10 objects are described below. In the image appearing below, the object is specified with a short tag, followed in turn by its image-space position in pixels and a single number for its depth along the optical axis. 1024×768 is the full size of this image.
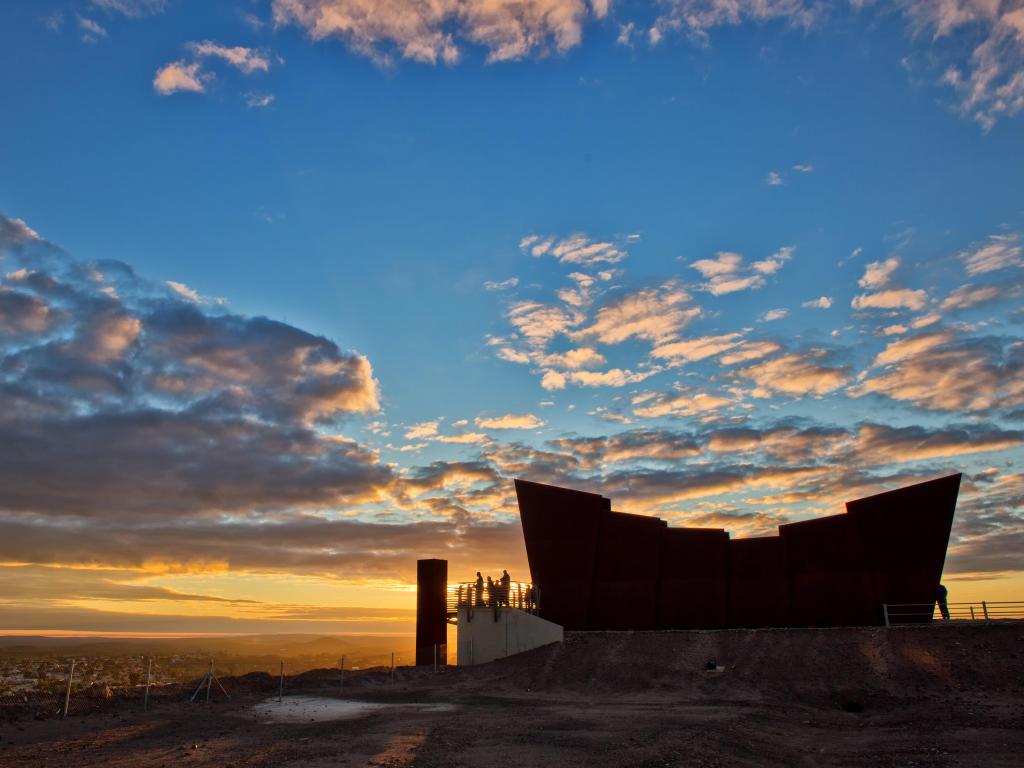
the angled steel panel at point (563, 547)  40.81
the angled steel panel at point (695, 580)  38.53
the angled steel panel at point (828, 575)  36.00
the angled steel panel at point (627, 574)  39.53
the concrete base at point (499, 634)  39.72
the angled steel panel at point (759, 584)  37.50
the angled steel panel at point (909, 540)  35.03
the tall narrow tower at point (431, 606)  43.78
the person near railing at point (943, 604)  35.84
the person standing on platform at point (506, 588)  41.97
